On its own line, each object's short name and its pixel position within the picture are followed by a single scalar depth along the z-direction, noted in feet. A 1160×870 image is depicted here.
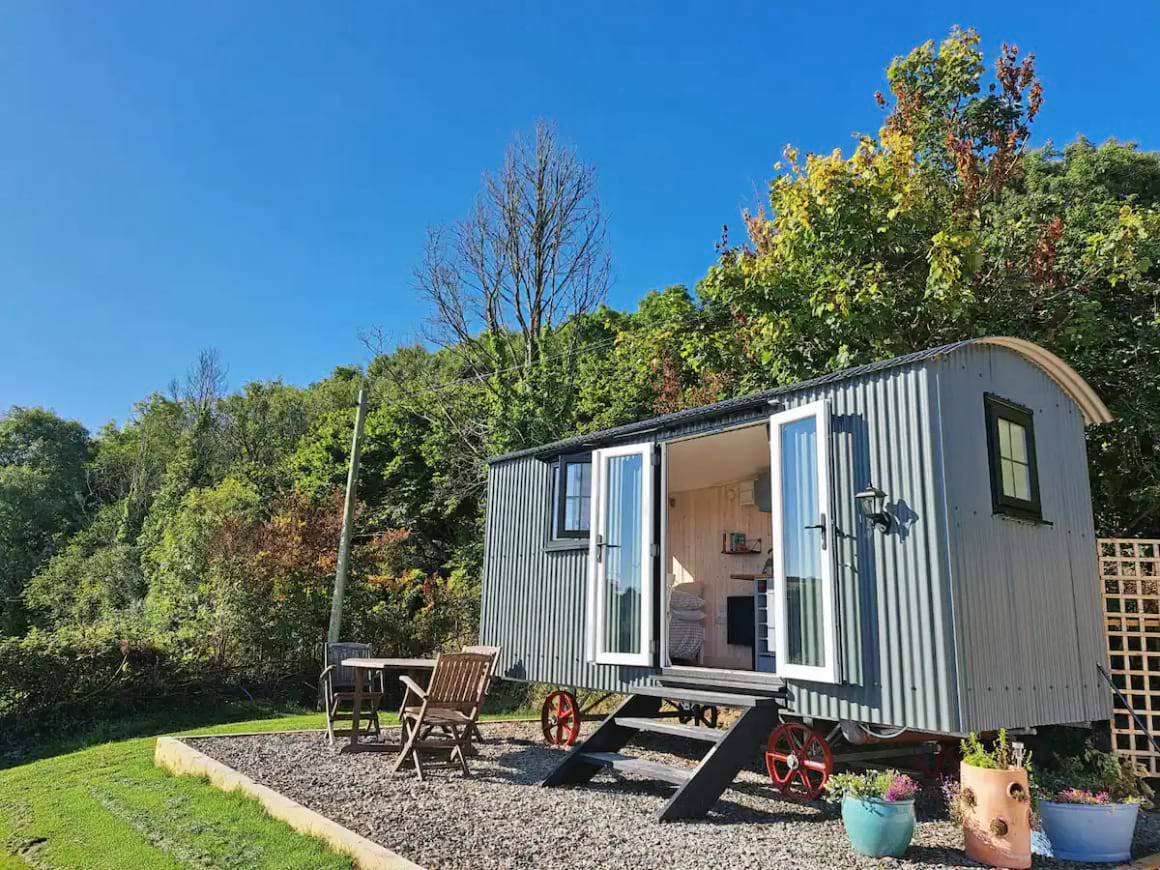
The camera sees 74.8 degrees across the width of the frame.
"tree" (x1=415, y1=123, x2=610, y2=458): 52.80
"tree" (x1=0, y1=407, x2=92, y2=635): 79.77
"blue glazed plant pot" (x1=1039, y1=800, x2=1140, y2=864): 13.33
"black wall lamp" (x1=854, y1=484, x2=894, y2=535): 15.06
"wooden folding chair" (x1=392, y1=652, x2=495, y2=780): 19.26
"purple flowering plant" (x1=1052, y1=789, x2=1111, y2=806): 13.50
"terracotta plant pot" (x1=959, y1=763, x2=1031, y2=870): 12.65
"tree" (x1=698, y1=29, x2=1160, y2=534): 29.37
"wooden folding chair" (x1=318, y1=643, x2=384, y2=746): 23.48
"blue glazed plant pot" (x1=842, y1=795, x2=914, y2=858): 12.86
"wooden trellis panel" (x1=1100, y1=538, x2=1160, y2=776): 19.17
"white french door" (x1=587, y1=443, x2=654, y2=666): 20.31
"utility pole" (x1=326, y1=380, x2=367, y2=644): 38.58
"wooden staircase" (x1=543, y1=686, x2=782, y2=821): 15.39
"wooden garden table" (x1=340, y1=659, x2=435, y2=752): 21.90
